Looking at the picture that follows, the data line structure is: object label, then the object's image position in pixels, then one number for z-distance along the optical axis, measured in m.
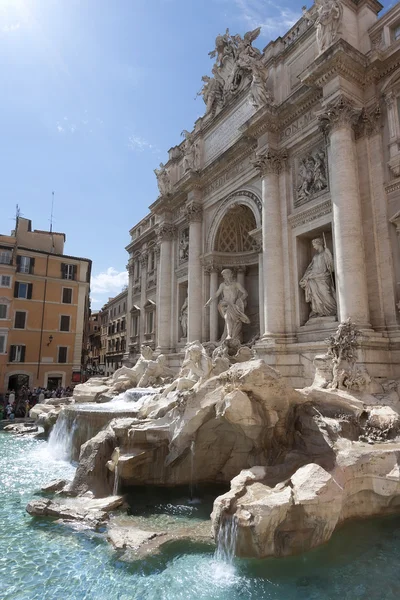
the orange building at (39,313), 23.64
